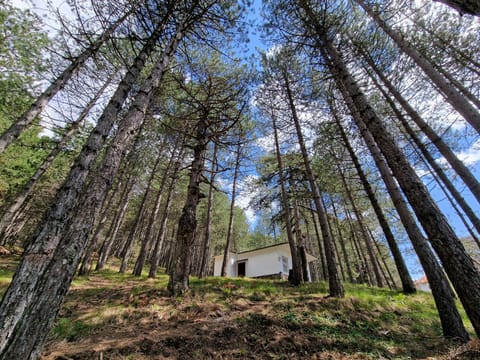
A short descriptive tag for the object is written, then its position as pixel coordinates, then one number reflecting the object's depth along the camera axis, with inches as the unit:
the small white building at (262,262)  609.3
